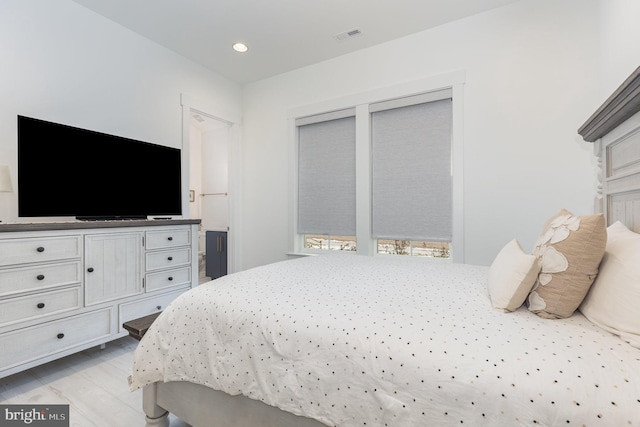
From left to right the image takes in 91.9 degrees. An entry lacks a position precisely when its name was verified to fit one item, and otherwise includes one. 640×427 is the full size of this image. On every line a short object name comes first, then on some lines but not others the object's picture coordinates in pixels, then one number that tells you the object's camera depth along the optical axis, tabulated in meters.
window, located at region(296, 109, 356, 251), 3.46
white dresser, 1.85
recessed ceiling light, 3.24
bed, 0.71
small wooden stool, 1.51
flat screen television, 2.16
